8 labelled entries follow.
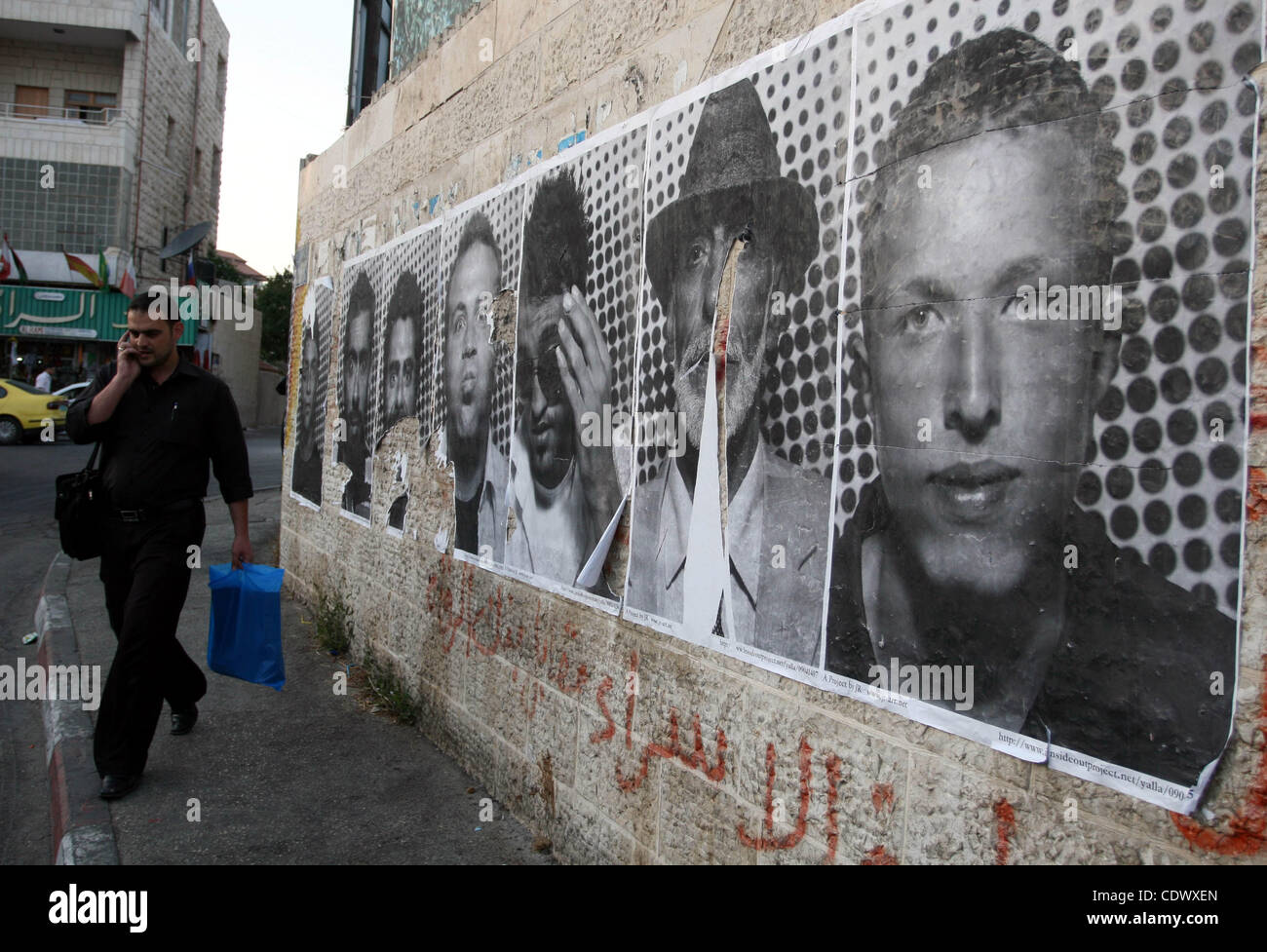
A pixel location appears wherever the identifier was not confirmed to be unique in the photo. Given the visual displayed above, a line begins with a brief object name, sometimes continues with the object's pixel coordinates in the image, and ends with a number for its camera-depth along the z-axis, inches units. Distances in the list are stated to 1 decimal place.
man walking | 160.6
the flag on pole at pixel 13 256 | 1037.2
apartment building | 1063.6
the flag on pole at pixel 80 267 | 1054.4
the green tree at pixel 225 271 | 1465.8
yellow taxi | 792.3
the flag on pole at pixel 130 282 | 1100.0
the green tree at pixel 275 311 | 1724.9
